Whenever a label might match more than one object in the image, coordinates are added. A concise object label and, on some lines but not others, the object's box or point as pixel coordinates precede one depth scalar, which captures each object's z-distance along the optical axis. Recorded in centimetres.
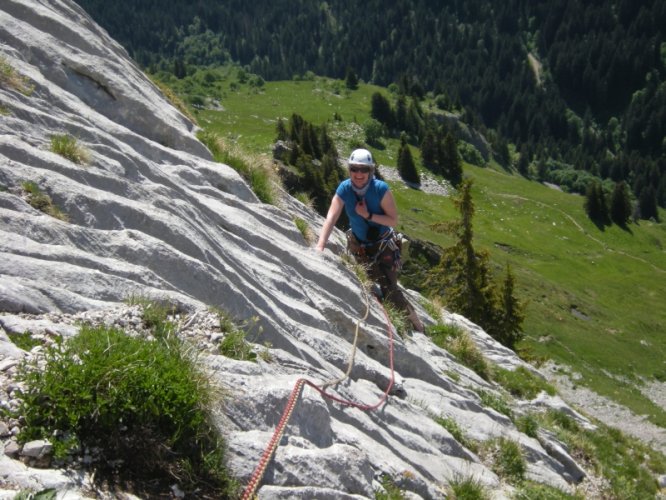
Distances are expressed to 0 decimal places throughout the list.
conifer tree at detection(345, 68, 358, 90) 19288
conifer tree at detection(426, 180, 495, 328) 4356
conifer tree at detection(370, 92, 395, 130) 15041
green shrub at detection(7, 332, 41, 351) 600
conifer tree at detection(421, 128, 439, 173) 12450
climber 1296
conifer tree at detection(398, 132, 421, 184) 11556
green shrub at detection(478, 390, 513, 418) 1420
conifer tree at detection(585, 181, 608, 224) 11744
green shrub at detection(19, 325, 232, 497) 514
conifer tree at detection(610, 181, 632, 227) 11926
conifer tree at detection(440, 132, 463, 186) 12400
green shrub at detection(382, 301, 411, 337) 1413
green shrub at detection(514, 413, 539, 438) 1392
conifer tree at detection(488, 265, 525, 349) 4444
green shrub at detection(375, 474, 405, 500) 737
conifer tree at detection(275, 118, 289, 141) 9773
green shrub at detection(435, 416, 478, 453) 1111
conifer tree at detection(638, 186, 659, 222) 15575
